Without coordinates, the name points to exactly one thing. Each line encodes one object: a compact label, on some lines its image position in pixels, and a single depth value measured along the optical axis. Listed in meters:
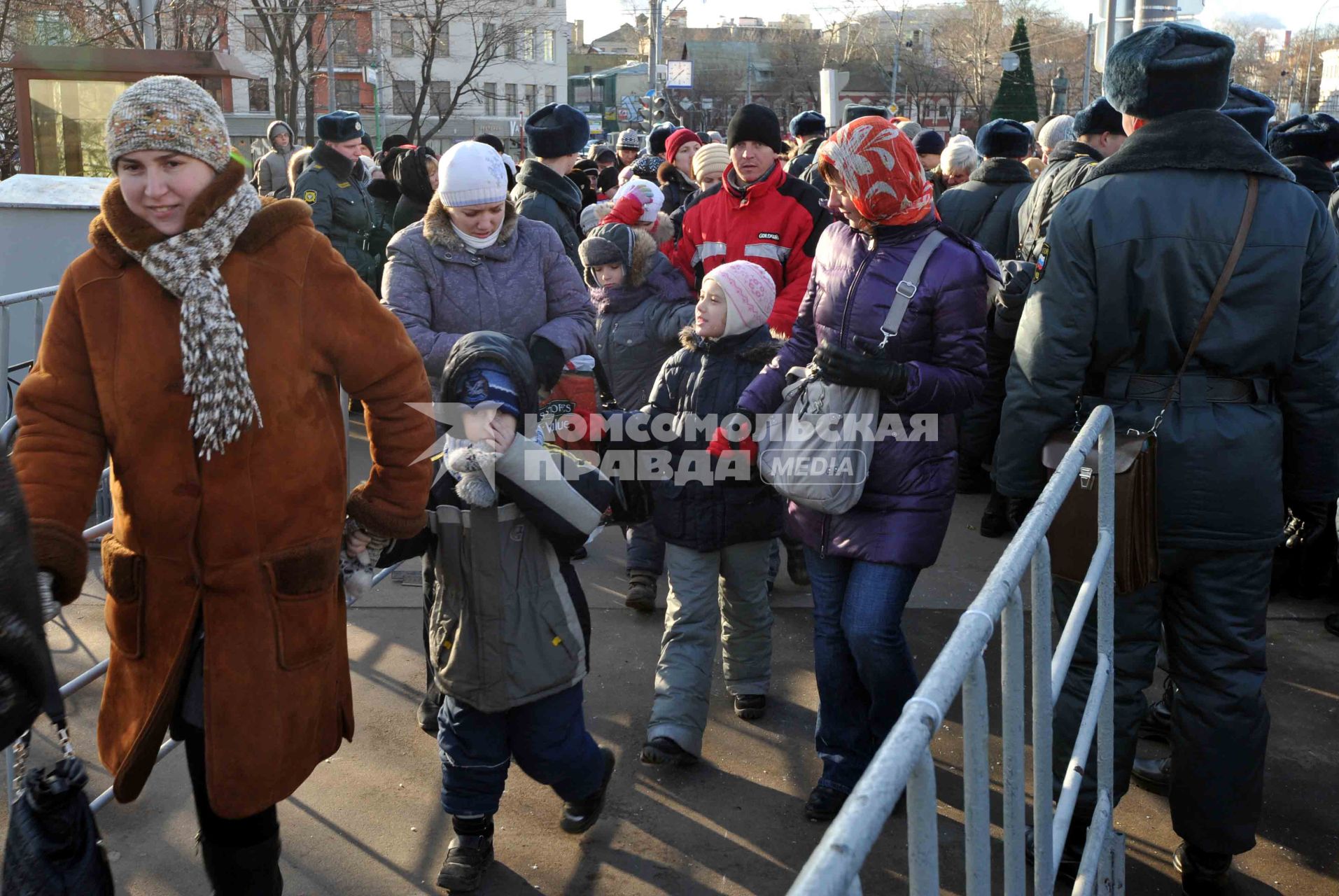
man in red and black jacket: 5.43
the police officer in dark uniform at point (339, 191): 8.06
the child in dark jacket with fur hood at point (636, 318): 5.20
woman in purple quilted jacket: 3.37
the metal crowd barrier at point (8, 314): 4.95
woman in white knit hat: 4.13
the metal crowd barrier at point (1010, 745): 1.11
